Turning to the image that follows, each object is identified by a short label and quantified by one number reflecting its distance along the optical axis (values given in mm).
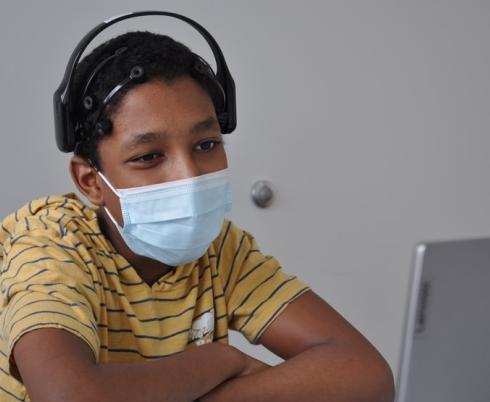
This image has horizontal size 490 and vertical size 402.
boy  1101
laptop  891
